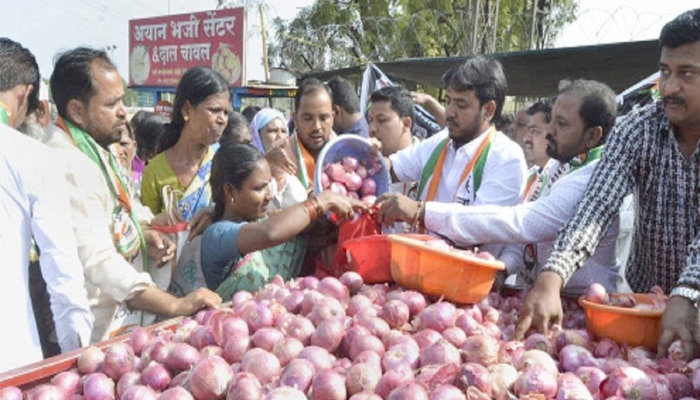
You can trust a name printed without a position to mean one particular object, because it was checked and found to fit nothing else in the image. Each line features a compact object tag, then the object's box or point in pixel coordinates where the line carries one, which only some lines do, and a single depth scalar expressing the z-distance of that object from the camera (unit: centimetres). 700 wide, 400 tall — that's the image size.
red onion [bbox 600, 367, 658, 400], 142
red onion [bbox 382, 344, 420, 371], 156
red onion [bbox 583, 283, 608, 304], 188
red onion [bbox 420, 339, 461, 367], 155
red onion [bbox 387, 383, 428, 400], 130
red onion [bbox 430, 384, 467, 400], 132
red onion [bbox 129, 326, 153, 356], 180
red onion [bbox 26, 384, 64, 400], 152
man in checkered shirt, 192
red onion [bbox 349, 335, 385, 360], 165
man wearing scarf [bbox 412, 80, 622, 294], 232
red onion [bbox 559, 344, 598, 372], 162
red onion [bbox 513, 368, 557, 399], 137
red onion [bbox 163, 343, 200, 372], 163
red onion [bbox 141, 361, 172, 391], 158
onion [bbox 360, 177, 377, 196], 294
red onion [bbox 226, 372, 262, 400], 136
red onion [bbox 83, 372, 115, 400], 156
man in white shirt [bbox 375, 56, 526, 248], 273
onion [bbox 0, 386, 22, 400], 149
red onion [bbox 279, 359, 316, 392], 145
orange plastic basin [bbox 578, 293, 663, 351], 177
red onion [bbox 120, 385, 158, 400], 145
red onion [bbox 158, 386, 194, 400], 141
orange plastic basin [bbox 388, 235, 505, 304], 197
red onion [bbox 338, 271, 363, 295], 220
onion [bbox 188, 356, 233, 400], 146
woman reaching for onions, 227
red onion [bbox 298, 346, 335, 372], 156
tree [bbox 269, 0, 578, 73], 2000
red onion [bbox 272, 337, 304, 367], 162
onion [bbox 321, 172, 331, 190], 281
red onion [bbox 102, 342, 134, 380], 166
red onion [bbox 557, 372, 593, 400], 136
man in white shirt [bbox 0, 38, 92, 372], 196
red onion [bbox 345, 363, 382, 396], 144
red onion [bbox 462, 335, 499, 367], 154
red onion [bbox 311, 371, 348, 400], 139
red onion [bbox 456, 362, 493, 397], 137
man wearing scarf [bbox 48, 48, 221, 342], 213
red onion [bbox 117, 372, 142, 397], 158
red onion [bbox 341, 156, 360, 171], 291
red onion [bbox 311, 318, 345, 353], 171
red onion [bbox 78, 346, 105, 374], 170
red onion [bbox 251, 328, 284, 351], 169
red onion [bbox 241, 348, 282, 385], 151
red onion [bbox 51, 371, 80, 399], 160
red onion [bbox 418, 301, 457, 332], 183
